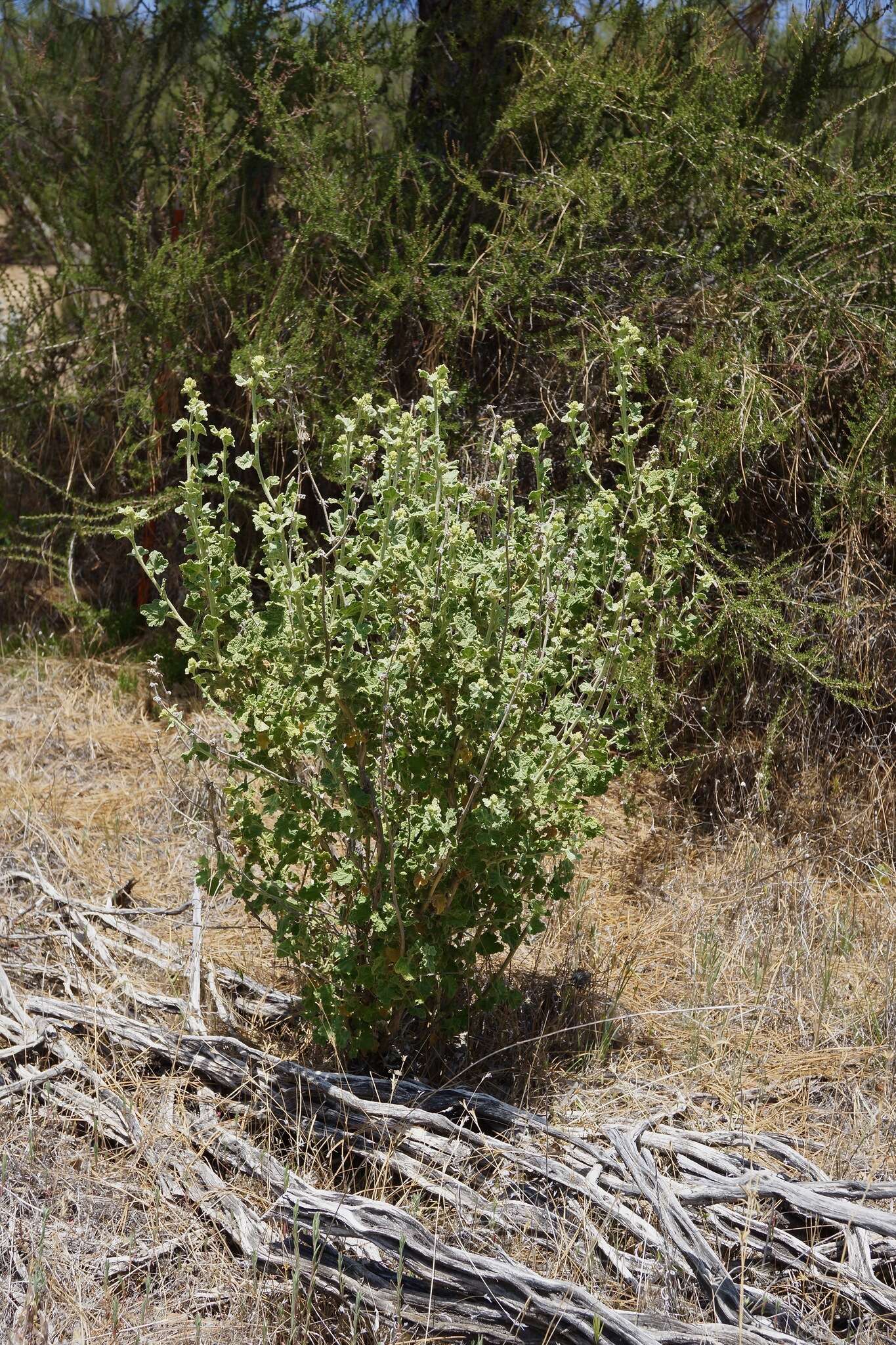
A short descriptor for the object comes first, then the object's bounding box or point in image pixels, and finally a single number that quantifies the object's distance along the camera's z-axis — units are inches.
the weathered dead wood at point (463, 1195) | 73.5
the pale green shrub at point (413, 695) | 83.0
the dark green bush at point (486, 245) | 142.6
